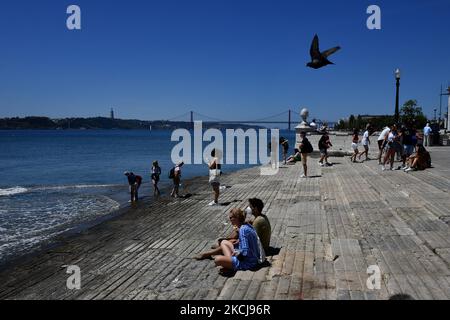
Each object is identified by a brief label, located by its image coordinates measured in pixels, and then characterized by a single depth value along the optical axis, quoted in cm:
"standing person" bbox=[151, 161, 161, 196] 1541
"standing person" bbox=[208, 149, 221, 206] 1070
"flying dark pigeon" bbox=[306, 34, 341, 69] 1127
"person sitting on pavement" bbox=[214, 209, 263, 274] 537
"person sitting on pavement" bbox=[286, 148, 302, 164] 2152
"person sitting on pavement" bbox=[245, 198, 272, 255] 598
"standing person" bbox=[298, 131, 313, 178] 1423
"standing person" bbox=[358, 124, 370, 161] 1840
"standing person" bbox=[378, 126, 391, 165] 1616
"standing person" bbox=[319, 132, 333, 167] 1709
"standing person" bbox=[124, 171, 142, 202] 1475
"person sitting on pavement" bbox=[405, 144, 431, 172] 1371
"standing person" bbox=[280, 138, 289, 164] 2286
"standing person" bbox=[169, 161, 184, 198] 1399
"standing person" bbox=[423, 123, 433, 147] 2622
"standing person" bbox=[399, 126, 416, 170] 1477
